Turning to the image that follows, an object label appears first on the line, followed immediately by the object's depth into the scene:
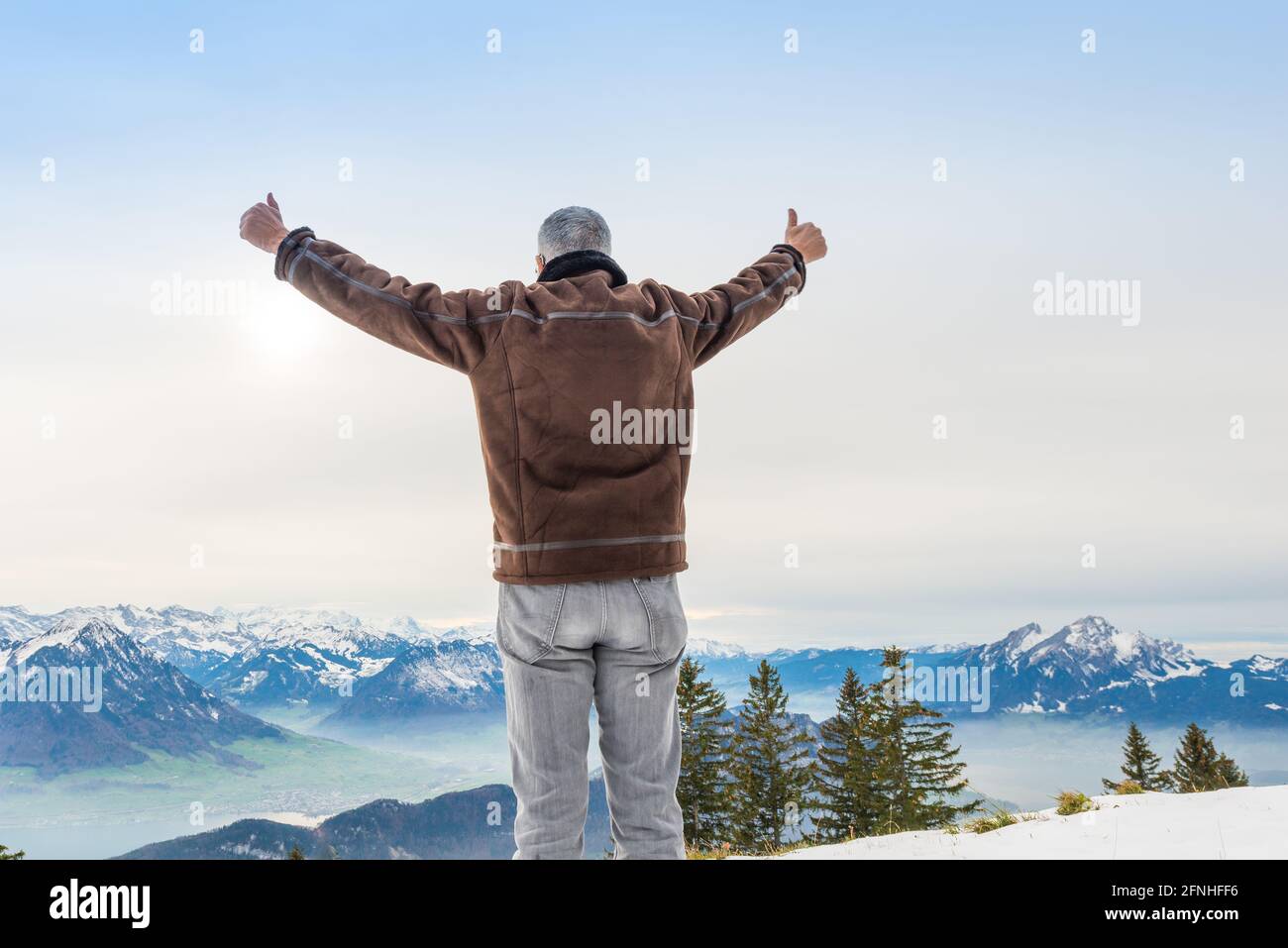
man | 3.26
